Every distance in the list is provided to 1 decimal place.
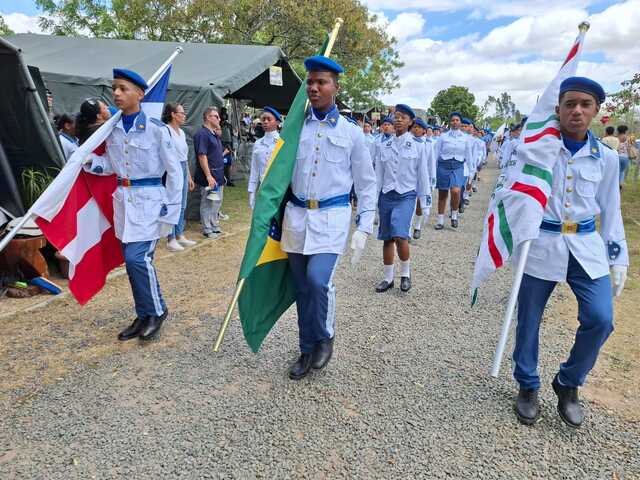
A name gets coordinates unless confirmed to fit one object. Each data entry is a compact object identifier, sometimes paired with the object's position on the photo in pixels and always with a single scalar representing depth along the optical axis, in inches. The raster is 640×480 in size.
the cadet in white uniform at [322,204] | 128.4
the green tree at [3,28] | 1177.3
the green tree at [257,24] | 776.9
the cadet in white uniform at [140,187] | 150.0
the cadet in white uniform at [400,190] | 213.5
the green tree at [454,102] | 2342.2
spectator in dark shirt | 301.3
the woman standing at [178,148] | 253.6
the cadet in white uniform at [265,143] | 258.7
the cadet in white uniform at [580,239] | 106.7
